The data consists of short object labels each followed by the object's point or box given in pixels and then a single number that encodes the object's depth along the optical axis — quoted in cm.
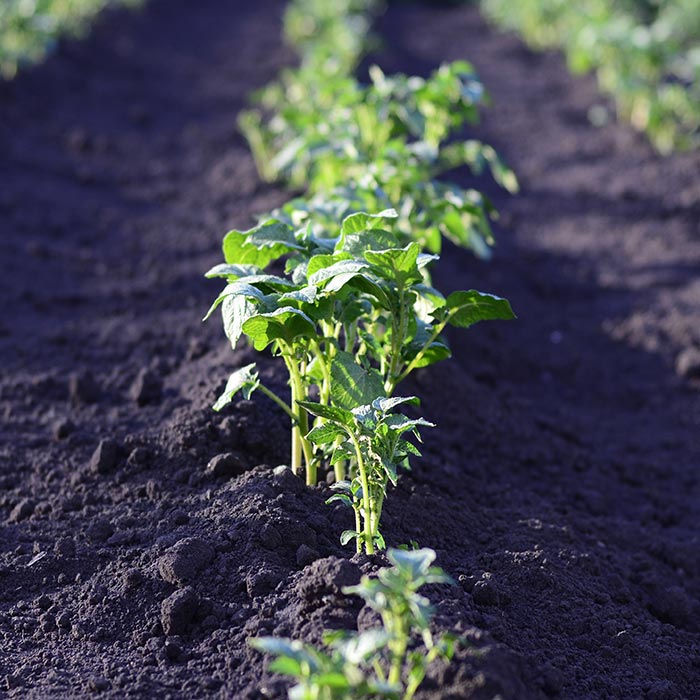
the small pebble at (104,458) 333
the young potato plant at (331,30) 864
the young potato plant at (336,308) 257
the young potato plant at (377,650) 175
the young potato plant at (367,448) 247
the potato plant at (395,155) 379
